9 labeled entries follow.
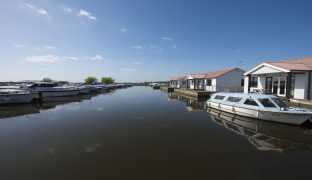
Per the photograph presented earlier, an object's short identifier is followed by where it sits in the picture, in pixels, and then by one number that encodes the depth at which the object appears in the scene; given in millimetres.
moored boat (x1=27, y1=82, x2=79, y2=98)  22105
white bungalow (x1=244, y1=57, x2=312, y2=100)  11246
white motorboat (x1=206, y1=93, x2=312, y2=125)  7710
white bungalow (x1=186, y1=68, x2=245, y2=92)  20999
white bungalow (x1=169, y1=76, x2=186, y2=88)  36733
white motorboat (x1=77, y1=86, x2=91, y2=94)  26503
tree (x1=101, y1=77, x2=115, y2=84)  74720
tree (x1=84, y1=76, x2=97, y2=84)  66596
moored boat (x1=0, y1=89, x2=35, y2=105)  15583
